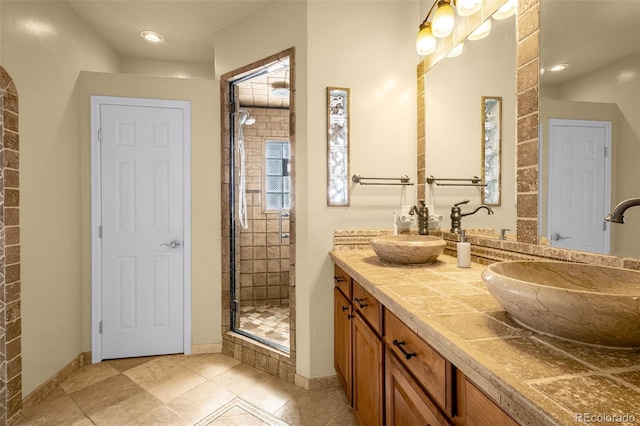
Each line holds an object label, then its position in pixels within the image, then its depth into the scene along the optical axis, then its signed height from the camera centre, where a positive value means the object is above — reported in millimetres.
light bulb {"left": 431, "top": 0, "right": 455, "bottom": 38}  1724 +1009
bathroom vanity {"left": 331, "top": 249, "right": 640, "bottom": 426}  541 -309
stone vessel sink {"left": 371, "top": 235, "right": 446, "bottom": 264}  1584 -218
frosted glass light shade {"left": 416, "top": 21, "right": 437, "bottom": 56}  1938 +998
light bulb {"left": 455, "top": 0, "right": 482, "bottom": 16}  1640 +1018
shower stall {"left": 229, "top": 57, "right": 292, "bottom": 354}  3869 -22
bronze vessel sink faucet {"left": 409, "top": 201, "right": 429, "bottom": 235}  2123 -79
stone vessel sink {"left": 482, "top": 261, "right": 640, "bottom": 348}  606 -210
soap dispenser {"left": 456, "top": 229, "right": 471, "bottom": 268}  1579 -230
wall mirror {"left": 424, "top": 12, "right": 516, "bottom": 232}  1522 +506
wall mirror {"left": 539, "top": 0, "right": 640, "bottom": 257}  1018 +301
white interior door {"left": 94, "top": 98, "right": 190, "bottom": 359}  2613 -172
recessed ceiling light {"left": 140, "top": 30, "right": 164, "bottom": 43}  2840 +1525
